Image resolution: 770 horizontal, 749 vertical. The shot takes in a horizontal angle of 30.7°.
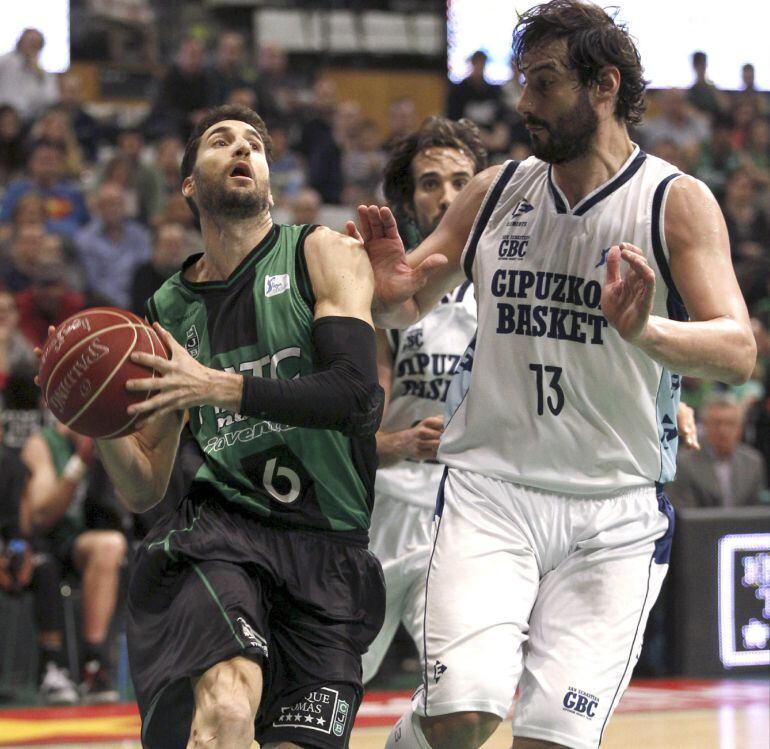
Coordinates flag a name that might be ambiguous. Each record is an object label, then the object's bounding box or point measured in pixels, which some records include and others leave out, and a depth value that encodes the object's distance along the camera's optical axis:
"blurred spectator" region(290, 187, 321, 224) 11.01
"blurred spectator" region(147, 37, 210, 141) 12.75
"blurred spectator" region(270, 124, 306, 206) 12.61
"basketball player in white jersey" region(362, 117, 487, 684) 5.29
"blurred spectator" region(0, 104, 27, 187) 11.86
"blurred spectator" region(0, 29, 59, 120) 12.33
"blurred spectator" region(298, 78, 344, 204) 12.96
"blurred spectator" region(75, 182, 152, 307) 10.52
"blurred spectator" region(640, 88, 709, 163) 14.52
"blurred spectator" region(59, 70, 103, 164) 12.41
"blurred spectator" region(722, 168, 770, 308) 13.25
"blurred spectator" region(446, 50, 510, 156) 14.27
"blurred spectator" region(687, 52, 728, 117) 15.37
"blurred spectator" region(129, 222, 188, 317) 9.95
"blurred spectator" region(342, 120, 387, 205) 13.02
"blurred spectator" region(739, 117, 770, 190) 14.95
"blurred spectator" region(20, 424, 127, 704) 7.68
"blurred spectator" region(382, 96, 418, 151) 13.52
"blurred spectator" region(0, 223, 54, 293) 10.02
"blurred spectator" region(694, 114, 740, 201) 14.37
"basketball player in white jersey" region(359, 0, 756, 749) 3.69
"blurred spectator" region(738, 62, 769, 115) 15.61
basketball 3.37
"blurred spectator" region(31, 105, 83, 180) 11.55
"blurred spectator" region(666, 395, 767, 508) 9.04
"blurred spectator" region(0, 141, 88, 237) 11.02
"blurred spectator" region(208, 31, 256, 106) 12.79
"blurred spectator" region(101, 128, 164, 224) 11.59
